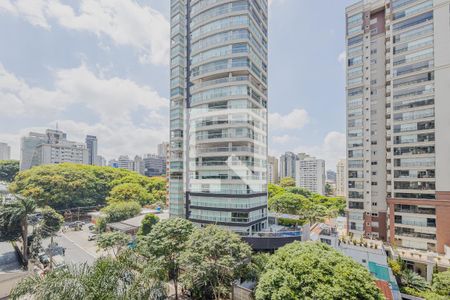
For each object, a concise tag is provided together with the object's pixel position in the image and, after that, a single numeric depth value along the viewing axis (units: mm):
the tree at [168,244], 19297
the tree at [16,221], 25562
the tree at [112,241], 23609
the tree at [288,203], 45969
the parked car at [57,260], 24719
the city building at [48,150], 88562
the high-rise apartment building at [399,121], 27812
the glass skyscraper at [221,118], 27438
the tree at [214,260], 16219
